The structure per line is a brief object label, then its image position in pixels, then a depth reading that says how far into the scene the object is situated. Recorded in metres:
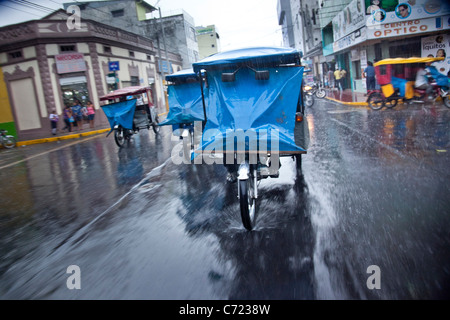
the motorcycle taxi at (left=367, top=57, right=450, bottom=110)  13.23
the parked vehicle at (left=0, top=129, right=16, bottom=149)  18.06
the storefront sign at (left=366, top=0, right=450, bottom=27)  17.09
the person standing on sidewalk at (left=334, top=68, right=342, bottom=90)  25.77
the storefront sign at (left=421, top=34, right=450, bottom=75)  18.20
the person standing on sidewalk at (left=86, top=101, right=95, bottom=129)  22.86
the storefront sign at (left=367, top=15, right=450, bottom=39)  17.27
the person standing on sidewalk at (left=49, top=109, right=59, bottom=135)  21.22
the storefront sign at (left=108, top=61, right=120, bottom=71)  22.86
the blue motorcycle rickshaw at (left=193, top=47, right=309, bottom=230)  4.35
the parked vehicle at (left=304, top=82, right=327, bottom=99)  24.47
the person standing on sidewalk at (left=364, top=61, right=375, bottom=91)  16.97
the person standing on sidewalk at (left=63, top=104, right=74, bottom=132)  21.59
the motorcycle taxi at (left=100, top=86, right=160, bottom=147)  13.13
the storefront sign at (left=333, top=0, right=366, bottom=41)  19.00
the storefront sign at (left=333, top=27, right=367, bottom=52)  18.96
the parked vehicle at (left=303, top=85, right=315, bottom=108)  19.12
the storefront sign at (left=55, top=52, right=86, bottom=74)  22.94
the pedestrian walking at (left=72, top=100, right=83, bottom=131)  22.12
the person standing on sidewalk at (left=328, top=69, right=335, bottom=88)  31.09
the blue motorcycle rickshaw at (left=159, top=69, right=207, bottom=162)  8.94
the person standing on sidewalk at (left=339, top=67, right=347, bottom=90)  25.94
